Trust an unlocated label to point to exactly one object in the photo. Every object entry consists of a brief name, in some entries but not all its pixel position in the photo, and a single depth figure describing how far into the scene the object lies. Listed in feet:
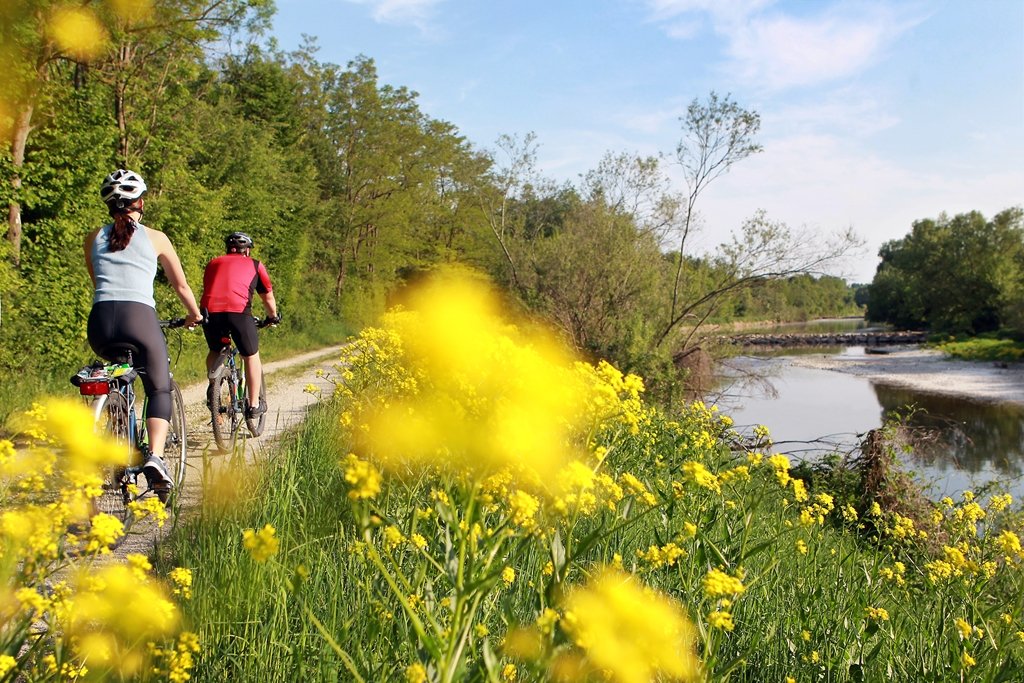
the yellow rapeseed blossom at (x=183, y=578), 5.70
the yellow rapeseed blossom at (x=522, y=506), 4.81
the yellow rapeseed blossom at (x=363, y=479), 4.01
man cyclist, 17.83
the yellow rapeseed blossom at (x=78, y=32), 27.73
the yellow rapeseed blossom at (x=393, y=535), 5.09
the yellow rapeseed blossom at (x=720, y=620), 4.77
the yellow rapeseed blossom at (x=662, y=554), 5.88
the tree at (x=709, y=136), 41.78
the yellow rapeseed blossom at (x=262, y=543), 3.98
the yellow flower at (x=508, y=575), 6.43
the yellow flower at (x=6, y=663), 4.37
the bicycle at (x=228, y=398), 18.12
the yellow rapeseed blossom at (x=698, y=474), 6.31
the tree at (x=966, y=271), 159.74
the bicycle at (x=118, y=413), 11.14
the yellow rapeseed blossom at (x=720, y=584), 4.77
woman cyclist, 11.19
